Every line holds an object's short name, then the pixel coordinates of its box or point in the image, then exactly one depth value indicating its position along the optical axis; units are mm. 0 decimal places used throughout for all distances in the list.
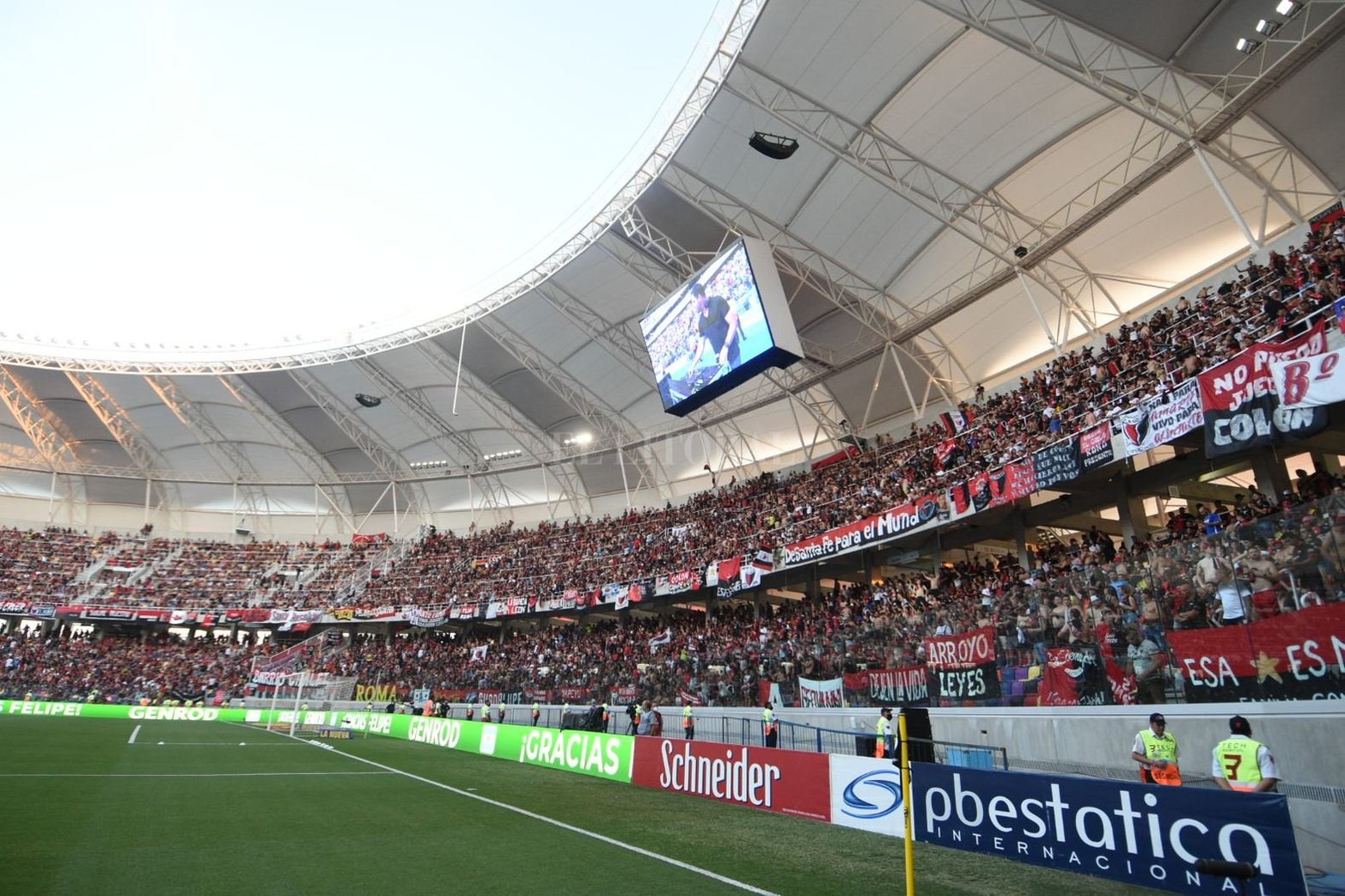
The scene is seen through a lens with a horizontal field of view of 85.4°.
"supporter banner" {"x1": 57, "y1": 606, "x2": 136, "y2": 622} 42594
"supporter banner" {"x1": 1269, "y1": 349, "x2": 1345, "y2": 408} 10664
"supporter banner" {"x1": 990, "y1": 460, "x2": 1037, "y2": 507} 17562
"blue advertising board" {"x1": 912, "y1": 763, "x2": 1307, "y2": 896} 5484
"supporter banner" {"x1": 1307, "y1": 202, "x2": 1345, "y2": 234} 14655
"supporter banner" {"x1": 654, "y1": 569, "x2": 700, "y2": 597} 28609
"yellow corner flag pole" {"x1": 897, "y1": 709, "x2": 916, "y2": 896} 4664
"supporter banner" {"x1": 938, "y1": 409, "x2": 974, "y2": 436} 24438
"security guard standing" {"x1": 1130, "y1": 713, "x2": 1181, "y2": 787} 7445
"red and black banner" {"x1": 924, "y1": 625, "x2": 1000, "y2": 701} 13117
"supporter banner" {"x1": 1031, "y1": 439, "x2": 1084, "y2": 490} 16406
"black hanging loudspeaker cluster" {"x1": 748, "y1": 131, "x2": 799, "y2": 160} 20141
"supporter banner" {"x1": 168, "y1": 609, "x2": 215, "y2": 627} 43906
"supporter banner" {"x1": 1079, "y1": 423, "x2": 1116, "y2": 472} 15547
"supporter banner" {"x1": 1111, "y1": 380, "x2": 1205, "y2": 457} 13414
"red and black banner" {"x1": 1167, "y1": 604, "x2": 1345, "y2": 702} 8086
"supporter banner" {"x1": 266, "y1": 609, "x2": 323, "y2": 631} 43094
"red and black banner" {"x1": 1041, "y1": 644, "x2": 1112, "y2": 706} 11109
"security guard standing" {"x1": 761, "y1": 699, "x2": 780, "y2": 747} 15953
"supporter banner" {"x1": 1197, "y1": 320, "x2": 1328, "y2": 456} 11102
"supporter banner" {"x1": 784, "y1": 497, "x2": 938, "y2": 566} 20281
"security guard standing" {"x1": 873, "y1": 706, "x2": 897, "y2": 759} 11984
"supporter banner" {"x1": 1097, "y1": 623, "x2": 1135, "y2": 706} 10609
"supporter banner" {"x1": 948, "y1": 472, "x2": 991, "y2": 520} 18766
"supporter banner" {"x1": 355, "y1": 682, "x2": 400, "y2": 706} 34844
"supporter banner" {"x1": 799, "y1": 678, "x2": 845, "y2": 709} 17125
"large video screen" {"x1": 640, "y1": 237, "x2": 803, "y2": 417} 21031
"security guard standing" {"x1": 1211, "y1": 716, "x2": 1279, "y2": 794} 6406
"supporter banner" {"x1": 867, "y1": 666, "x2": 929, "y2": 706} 14530
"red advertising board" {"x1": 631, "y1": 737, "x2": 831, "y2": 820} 10117
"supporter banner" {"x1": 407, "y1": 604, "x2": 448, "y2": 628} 38656
